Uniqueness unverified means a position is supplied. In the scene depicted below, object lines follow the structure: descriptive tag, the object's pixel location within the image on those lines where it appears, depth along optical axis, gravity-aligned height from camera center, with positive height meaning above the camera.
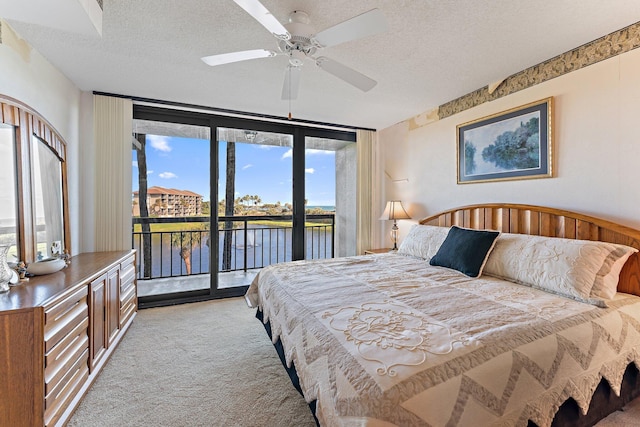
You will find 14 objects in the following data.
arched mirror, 1.85 +0.21
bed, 1.05 -0.57
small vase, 1.58 -0.34
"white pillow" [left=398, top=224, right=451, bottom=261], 2.88 -0.33
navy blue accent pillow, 2.30 -0.35
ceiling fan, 1.46 +1.03
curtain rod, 3.25 +1.30
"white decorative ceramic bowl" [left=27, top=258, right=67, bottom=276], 1.90 -0.37
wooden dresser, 1.36 -0.72
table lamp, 3.94 -0.03
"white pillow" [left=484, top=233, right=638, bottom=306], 1.75 -0.38
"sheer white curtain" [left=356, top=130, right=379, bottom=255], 4.46 +0.32
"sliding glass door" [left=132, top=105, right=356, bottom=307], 3.55 +0.19
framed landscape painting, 2.47 +0.64
